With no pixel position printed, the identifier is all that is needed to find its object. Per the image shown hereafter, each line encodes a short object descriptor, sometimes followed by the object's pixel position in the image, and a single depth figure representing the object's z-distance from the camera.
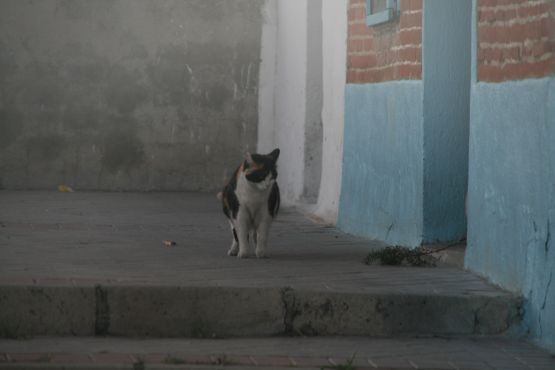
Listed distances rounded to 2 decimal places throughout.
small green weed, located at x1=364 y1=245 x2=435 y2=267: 13.51
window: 15.62
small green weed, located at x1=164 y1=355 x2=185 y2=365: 9.48
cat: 13.81
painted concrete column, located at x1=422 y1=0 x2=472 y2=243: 14.60
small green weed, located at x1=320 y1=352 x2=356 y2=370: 9.49
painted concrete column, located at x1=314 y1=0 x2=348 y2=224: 18.35
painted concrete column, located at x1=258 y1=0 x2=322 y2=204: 21.14
